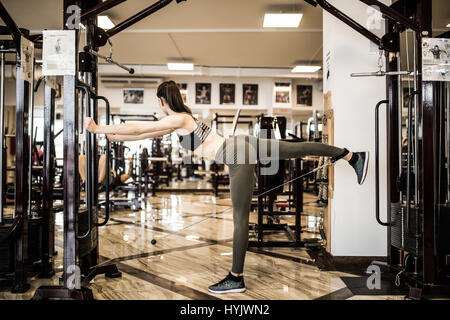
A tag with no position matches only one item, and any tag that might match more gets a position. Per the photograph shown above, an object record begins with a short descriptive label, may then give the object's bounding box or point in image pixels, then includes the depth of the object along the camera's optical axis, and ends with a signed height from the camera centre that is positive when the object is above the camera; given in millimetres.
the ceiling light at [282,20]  5859 +2478
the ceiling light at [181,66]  8797 +2480
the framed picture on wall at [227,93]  11172 +2240
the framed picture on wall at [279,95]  11000 +2135
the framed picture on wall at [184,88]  11161 +2393
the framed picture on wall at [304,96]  11172 +2139
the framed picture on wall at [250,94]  11125 +2196
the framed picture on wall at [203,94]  11219 +2217
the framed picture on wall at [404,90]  9568 +2010
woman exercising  2367 +104
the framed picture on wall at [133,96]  11414 +2195
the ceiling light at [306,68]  8891 +2429
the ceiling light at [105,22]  6142 +2543
